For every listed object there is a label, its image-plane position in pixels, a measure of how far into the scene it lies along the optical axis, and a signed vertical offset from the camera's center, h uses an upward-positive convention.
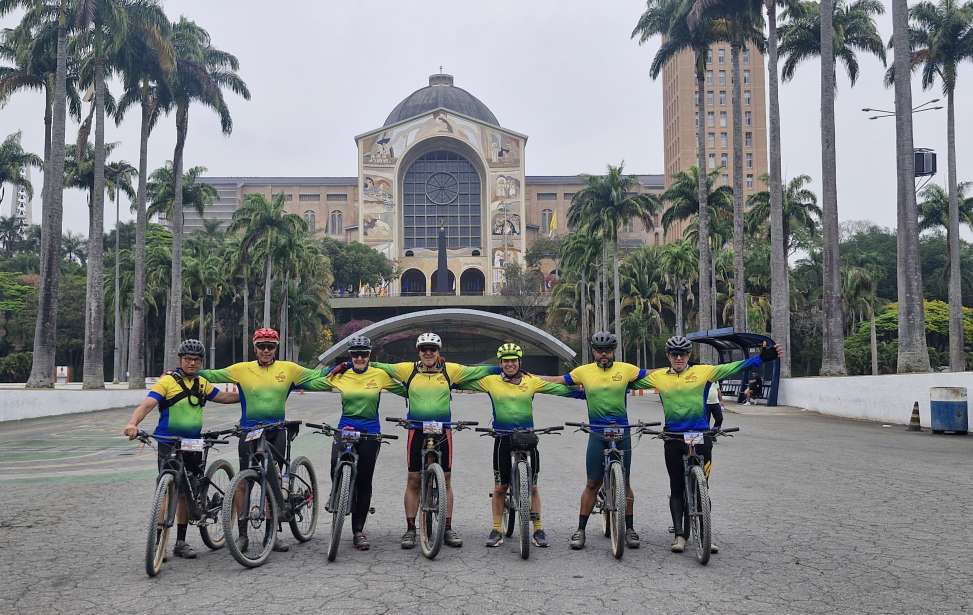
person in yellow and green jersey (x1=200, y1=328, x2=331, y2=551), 6.97 -0.25
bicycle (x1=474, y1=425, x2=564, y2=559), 6.57 -0.99
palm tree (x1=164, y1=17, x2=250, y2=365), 40.50 +12.58
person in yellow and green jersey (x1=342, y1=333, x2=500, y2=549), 7.00 -0.39
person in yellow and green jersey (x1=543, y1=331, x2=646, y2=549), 7.03 -0.43
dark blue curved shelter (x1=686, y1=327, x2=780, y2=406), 28.33 +0.08
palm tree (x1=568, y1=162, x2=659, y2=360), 52.91 +8.97
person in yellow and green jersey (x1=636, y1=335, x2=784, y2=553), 6.86 -0.42
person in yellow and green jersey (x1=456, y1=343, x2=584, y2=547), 7.08 -0.47
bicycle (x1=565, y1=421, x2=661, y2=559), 6.56 -1.09
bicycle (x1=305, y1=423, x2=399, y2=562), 6.51 -0.98
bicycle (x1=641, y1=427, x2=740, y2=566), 6.32 -1.07
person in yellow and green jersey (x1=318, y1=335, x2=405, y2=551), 6.93 -0.47
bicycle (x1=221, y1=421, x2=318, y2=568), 6.38 -1.12
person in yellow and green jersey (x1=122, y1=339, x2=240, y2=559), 6.61 -0.42
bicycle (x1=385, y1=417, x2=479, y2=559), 6.62 -1.08
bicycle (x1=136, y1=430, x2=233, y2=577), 6.05 -1.07
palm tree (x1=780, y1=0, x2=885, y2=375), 29.67 +4.31
